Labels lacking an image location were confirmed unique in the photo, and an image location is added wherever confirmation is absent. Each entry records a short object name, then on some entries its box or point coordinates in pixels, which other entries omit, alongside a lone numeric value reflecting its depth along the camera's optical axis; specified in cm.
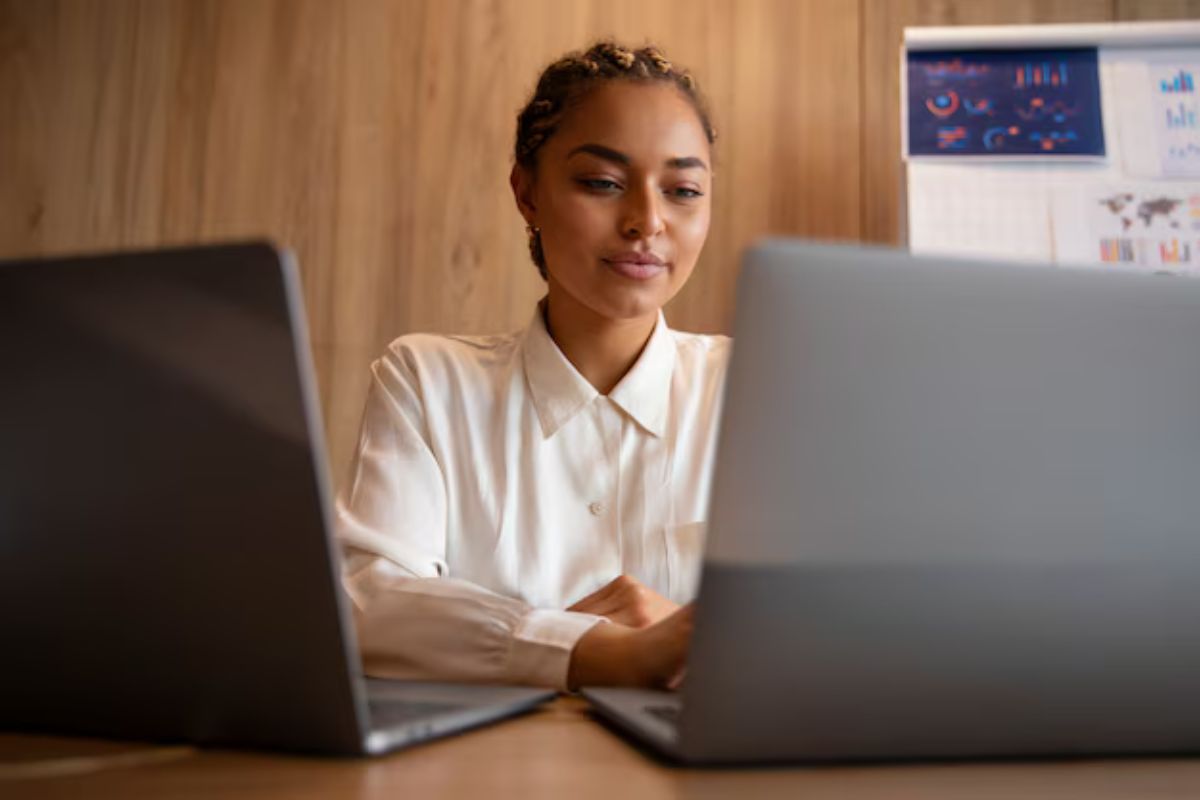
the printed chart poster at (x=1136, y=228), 205
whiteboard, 206
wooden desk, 42
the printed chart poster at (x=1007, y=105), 211
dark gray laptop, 42
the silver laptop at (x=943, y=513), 42
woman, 125
